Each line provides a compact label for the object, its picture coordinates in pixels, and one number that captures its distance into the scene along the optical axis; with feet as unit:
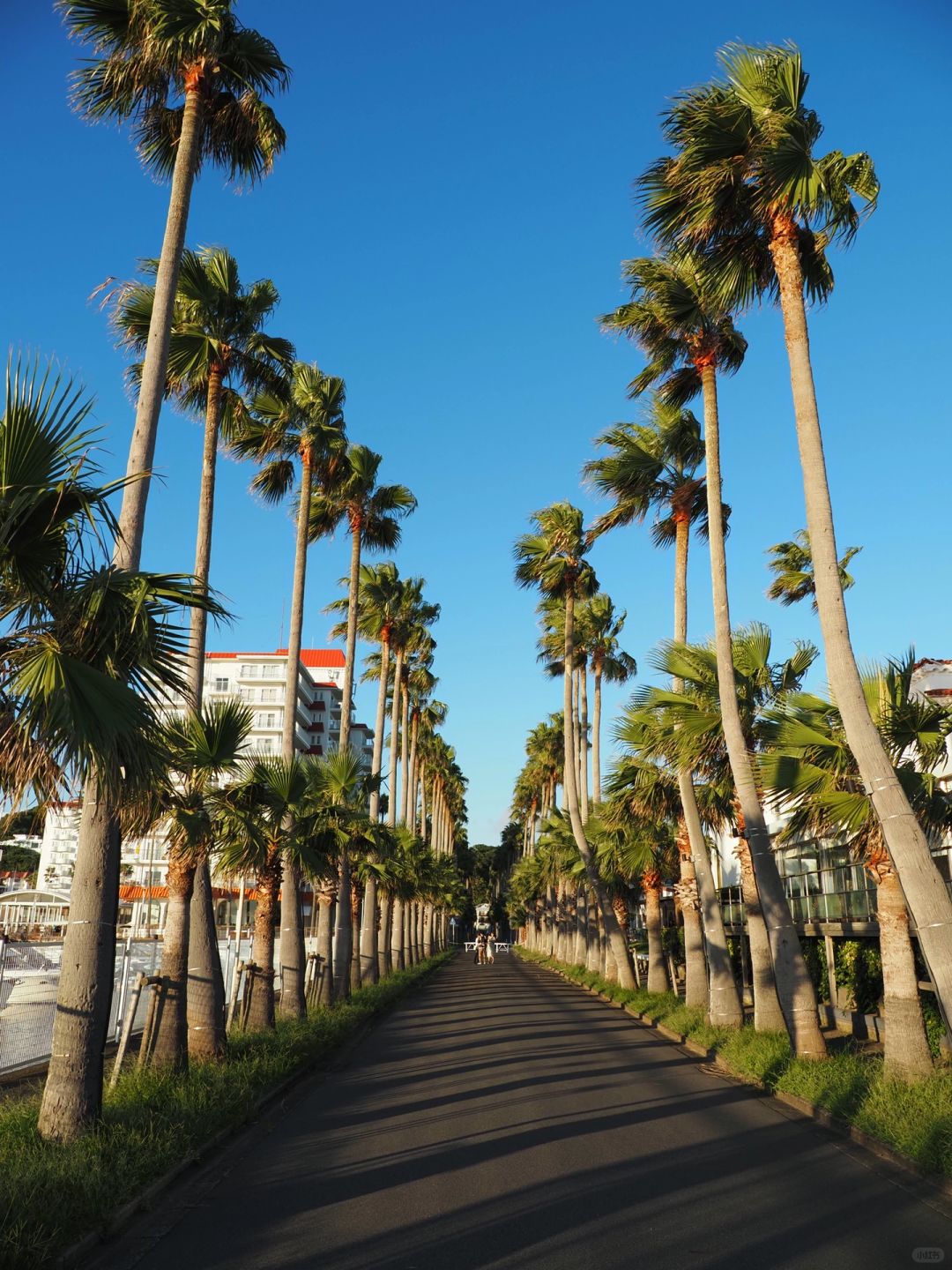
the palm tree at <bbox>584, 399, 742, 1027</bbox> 71.20
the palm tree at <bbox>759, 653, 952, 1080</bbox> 42.65
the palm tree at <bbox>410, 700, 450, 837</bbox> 184.65
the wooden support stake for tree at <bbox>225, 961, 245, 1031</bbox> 58.39
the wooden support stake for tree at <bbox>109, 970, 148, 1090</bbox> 37.01
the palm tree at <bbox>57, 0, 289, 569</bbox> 37.29
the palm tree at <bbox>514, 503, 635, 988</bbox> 115.75
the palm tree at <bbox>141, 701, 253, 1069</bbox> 40.50
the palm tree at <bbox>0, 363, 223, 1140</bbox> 23.13
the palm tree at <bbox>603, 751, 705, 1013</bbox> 77.05
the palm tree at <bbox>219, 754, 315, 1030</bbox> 49.14
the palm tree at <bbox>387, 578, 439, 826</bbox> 130.31
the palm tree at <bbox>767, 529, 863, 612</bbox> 115.34
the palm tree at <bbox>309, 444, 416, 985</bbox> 87.51
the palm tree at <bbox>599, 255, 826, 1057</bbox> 50.14
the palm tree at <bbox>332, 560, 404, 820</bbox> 115.96
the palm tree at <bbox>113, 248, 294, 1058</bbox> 45.52
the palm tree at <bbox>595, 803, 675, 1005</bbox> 98.07
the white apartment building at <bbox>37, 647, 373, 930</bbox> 320.91
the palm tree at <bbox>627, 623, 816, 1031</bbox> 60.49
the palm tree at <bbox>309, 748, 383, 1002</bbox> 69.15
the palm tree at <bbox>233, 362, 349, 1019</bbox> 67.67
